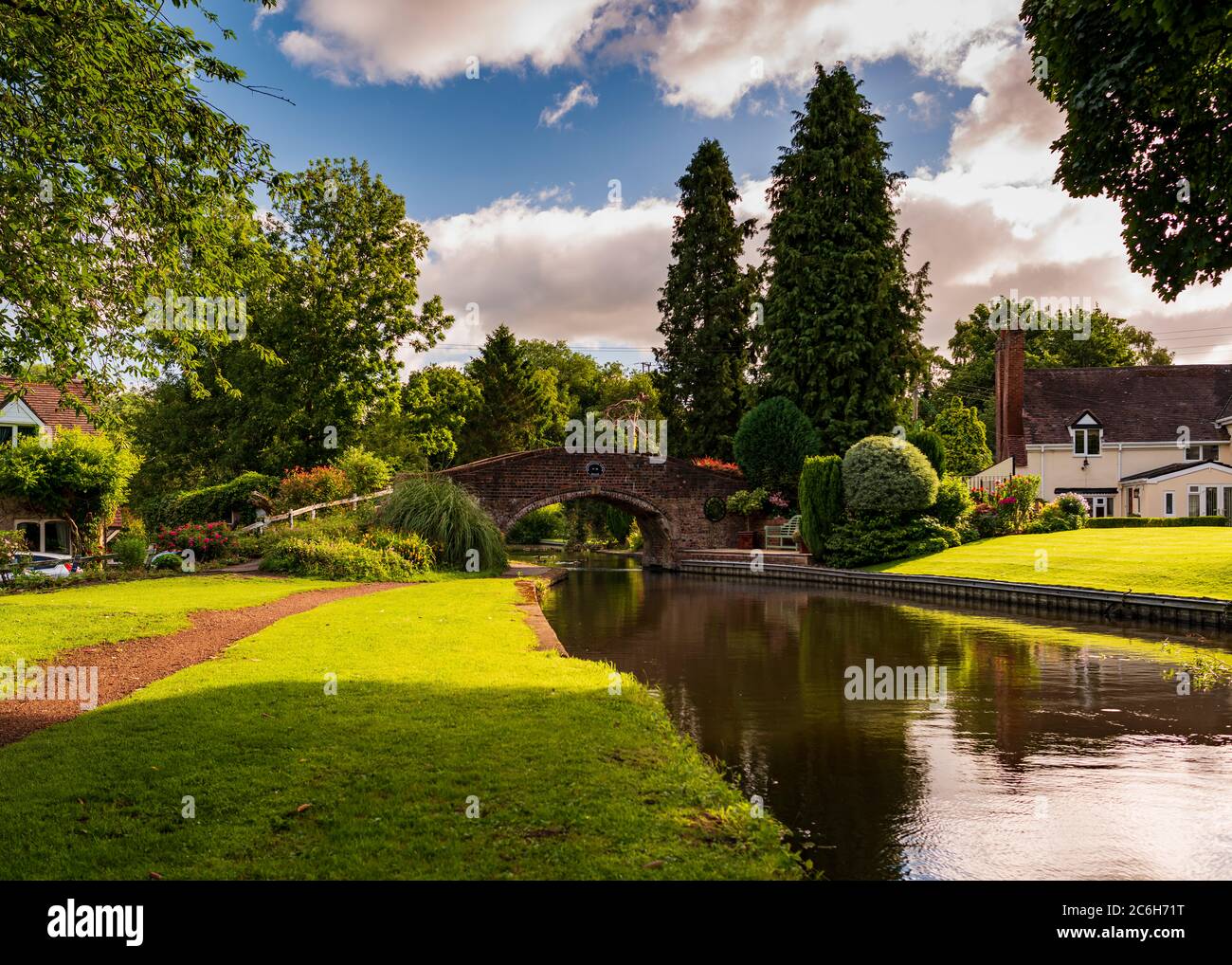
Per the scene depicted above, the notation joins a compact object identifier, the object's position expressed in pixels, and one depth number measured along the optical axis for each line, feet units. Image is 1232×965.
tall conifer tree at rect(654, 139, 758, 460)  141.59
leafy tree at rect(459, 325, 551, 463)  181.27
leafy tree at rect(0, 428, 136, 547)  94.68
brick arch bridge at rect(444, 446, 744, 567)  104.06
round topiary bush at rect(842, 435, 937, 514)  91.66
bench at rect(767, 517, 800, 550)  113.19
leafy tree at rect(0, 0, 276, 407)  24.18
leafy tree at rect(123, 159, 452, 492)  106.32
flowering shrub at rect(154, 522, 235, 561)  67.82
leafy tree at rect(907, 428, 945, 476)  101.55
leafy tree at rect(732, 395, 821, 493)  113.80
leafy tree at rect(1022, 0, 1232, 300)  33.71
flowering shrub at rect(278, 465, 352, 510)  82.17
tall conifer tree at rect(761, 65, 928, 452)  117.60
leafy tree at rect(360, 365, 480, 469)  119.03
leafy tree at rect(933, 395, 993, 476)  163.84
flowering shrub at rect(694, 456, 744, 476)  117.05
